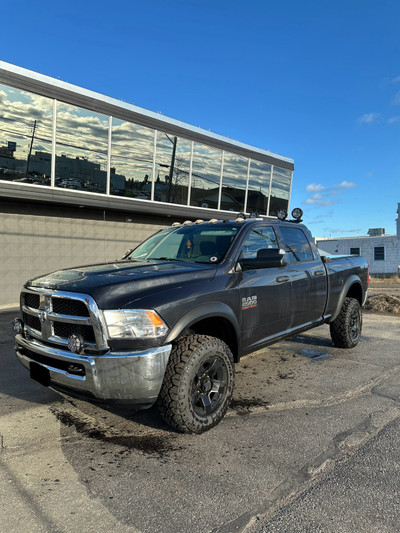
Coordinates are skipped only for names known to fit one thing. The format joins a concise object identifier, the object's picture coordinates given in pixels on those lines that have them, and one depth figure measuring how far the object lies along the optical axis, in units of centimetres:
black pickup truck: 274
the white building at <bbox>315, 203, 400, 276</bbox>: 3609
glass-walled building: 1205
